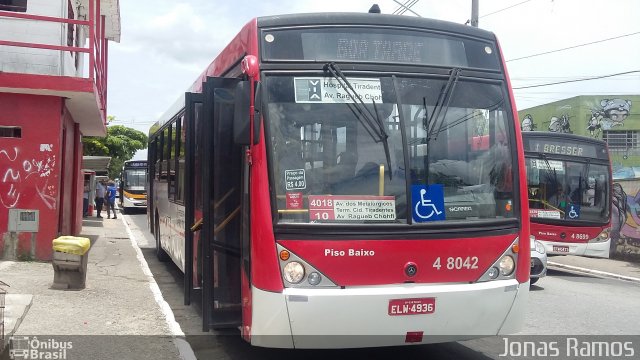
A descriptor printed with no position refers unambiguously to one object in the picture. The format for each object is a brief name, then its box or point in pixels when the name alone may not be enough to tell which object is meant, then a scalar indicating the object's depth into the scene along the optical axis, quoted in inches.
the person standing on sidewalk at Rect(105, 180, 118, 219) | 1065.5
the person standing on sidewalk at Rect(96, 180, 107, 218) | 1056.8
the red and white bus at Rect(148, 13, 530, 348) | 183.3
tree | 1598.2
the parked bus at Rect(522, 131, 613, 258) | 508.4
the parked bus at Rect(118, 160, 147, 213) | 1264.8
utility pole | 698.8
